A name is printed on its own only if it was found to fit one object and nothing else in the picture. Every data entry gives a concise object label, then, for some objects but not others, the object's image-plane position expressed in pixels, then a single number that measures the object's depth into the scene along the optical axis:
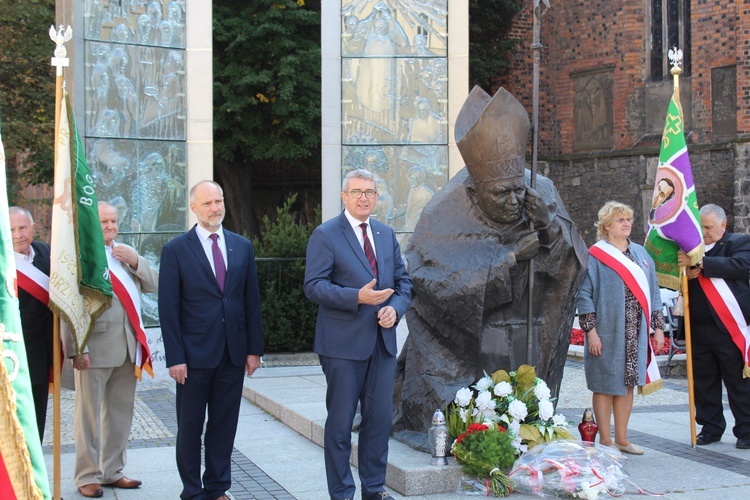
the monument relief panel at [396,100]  12.41
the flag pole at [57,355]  5.27
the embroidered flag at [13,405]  2.00
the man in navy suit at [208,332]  5.10
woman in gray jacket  6.55
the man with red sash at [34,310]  5.30
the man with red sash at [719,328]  7.16
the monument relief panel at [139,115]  11.12
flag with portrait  7.12
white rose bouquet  5.71
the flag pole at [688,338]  6.93
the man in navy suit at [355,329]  4.92
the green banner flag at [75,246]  5.36
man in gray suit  5.67
